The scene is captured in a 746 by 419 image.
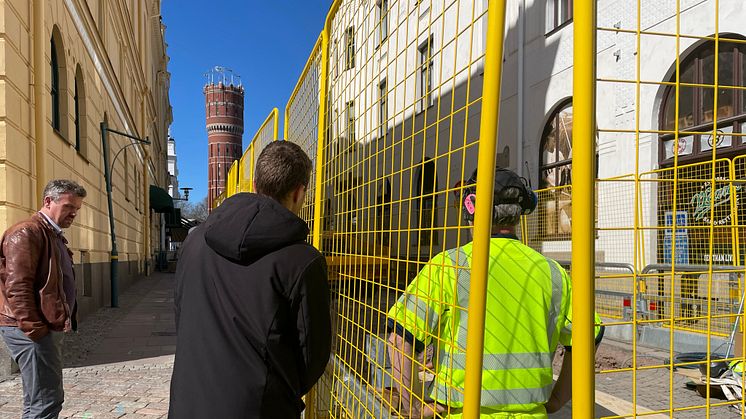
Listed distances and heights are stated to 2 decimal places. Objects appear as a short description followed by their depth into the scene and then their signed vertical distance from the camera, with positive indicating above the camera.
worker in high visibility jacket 1.64 -0.35
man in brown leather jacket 3.09 -0.55
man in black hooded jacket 1.68 -0.32
